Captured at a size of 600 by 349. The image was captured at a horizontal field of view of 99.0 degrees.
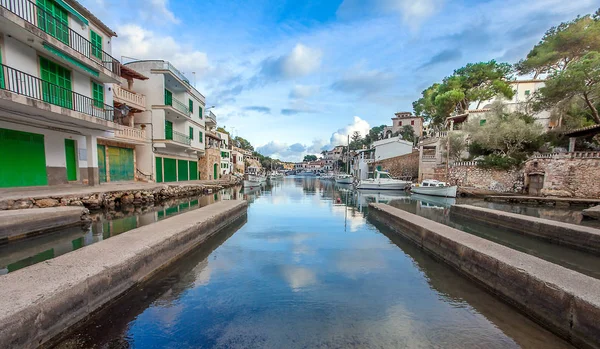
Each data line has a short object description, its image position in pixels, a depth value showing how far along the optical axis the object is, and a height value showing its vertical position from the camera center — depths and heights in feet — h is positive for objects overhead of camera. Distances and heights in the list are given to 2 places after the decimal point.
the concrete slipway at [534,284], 11.19 -6.51
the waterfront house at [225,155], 150.61 +5.09
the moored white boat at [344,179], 164.40 -9.73
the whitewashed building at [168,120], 71.82 +13.42
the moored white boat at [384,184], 108.27 -8.08
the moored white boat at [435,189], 84.33 -8.05
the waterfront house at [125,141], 61.62 +5.43
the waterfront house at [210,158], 112.27 +2.51
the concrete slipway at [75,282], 9.86 -5.99
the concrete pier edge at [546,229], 25.95 -7.63
